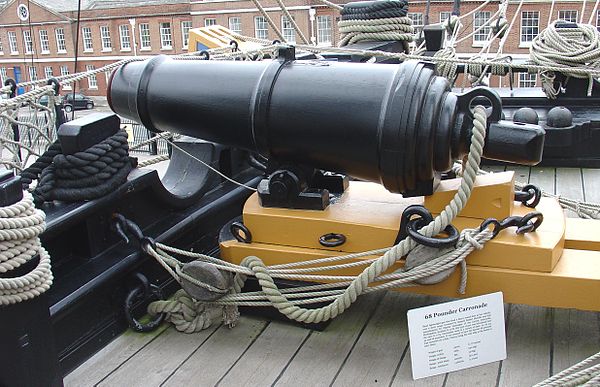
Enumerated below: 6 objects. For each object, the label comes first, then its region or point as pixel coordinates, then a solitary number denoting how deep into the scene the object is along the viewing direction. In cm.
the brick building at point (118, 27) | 2639
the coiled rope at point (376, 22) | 349
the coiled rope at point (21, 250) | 120
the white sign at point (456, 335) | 146
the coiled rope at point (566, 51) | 327
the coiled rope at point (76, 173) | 165
